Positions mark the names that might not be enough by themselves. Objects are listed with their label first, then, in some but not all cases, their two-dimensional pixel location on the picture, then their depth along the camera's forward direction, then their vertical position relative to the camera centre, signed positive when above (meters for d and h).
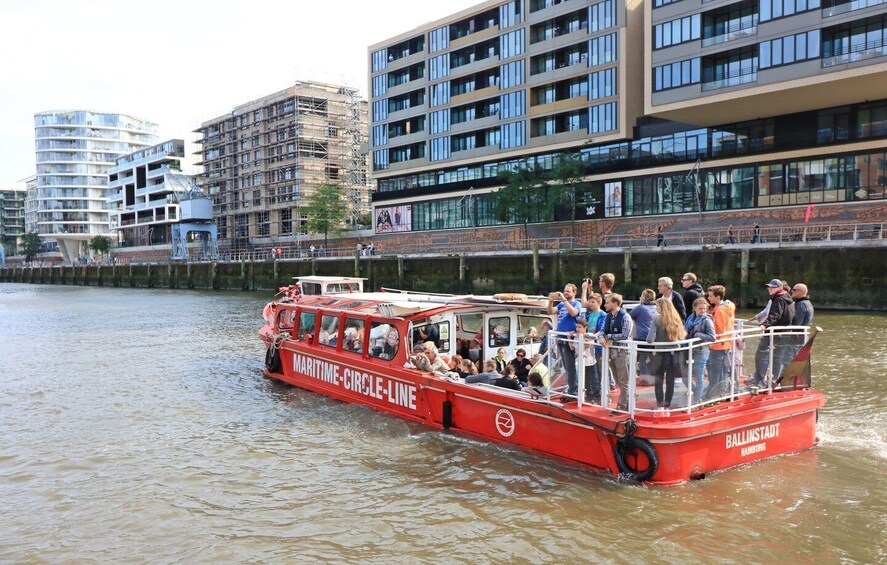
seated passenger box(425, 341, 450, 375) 12.11 -1.93
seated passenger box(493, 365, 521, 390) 10.85 -2.05
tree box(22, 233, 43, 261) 143.62 +2.73
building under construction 93.38 +13.78
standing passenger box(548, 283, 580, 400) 9.72 -0.97
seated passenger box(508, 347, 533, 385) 11.76 -1.95
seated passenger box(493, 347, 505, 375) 12.37 -1.94
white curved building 136.88 +16.26
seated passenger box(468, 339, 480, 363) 13.04 -1.92
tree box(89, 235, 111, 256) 124.31 +2.27
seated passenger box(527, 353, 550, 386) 11.06 -1.90
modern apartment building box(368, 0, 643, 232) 52.47 +13.82
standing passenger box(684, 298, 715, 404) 9.14 -1.14
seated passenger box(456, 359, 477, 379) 12.34 -2.09
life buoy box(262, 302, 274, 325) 21.48 -1.96
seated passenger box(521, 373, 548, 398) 10.24 -2.07
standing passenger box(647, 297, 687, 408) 8.88 -1.15
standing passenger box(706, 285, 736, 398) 9.44 -1.19
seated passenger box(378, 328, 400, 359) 13.11 -1.76
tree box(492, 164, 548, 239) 53.91 +4.88
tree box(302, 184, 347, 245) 76.19 +4.83
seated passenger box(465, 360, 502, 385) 11.30 -2.07
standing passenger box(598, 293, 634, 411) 9.04 -1.13
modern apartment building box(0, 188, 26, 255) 182.25 +11.21
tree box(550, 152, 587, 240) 51.84 +5.85
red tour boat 8.95 -2.21
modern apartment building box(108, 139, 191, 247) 112.77 +10.96
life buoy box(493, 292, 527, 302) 12.46 -0.81
